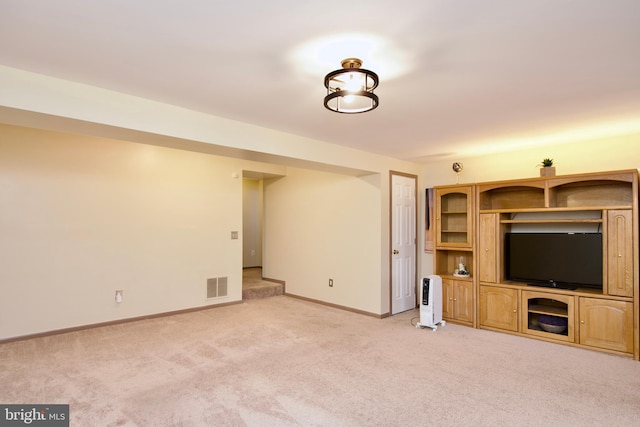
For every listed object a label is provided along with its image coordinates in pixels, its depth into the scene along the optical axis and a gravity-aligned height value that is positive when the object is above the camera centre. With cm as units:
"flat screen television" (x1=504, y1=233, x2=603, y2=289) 397 -42
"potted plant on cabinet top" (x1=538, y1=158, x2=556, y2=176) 426 +67
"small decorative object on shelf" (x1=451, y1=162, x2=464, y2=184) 530 +84
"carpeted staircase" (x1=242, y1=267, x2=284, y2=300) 612 -118
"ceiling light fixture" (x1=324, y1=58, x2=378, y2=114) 212 +92
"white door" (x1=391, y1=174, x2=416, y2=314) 539 -31
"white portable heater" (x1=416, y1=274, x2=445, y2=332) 459 -107
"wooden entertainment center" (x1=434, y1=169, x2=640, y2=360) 368 -38
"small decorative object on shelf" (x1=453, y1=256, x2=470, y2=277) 502 -69
